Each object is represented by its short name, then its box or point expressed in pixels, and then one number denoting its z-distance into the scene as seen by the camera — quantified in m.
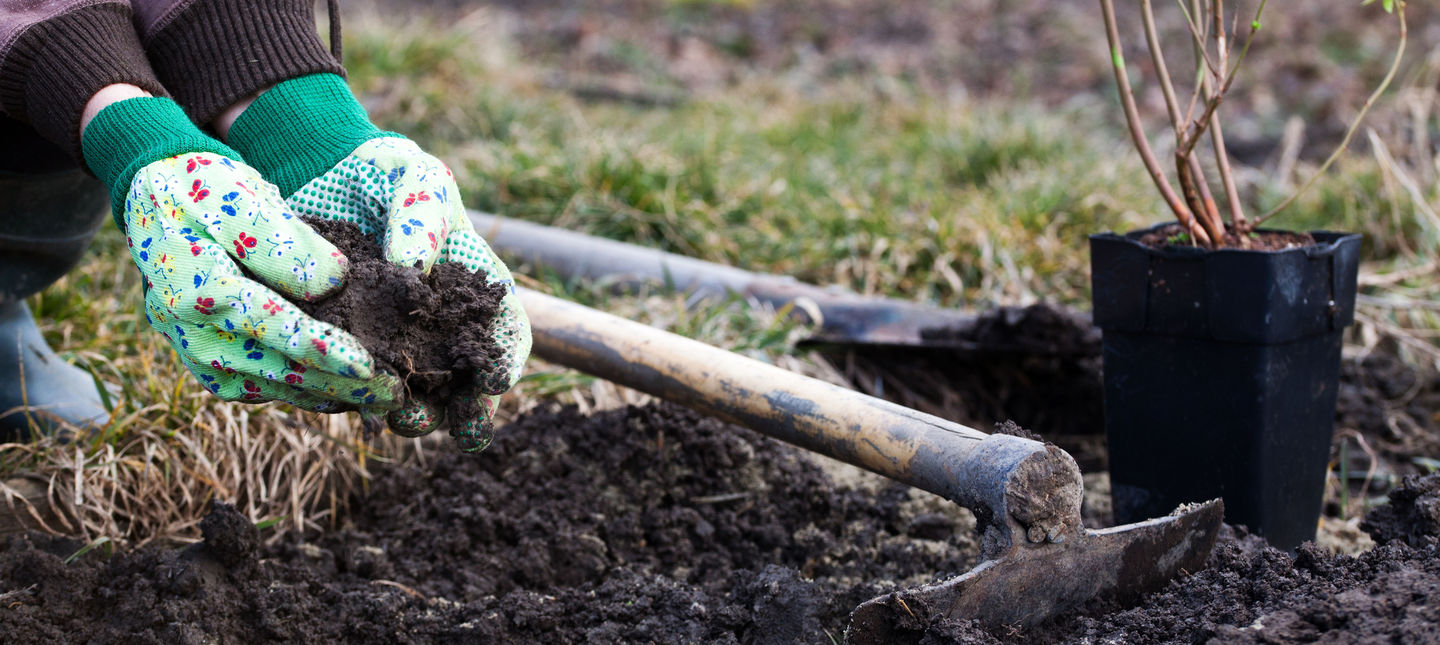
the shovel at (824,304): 2.58
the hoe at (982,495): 2.20
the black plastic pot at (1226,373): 2.31
